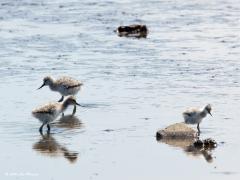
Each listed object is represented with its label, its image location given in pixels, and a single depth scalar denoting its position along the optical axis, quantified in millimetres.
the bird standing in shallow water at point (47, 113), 19141
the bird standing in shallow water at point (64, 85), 22344
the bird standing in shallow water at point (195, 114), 19078
